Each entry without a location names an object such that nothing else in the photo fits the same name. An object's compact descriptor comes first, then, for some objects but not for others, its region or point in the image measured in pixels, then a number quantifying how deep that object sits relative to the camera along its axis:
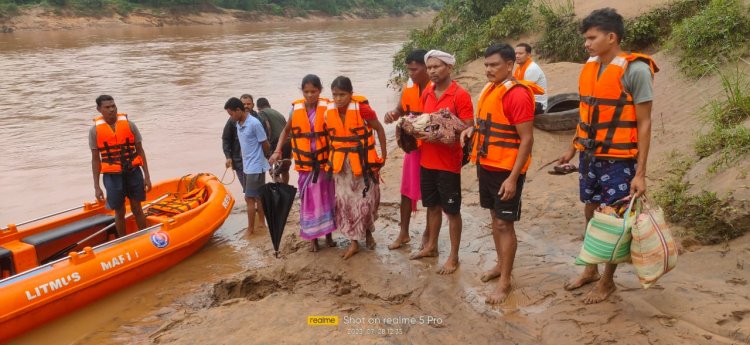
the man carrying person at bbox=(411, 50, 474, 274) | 3.88
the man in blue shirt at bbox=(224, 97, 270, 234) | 5.65
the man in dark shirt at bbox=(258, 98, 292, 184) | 6.38
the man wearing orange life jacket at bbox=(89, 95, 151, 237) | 5.15
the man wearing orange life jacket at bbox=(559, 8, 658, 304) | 3.06
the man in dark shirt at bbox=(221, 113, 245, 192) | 5.98
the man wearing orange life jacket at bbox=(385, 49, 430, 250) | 4.29
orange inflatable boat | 4.28
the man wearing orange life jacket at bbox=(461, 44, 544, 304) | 3.37
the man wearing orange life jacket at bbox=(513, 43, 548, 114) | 5.91
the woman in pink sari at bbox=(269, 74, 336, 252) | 4.54
